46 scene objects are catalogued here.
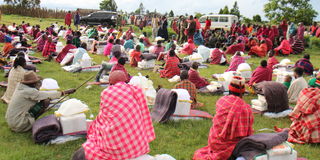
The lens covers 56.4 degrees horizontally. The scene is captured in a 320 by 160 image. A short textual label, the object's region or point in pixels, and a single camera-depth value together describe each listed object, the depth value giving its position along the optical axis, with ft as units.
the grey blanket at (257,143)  12.03
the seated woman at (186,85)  21.94
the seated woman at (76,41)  45.66
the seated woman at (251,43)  51.49
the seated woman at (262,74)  26.58
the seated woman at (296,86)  21.88
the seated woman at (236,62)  32.86
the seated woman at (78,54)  35.39
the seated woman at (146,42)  56.44
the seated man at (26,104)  16.16
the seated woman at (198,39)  58.29
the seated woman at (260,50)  48.06
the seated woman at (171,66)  31.55
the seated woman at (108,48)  44.60
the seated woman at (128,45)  46.37
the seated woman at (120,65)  25.52
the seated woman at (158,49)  44.47
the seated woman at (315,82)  17.11
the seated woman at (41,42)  46.64
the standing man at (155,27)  67.77
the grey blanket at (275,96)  20.95
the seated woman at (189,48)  48.24
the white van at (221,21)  84.59
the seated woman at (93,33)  58.59
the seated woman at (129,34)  54.12
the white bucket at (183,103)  19.58
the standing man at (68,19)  80.28
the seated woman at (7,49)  37.32
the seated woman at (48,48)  42.16
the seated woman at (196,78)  26.82
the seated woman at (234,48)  49.28
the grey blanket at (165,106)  18.80
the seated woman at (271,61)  34.67
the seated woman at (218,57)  40.91
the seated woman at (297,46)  52.44
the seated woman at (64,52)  39.08
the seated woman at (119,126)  11.82
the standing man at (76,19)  77.56
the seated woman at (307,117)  16.07
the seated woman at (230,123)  13.16
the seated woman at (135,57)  37.83
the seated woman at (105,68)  28.96
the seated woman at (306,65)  33.50
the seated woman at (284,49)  49.88
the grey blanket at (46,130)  15.44
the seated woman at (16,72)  20.48
